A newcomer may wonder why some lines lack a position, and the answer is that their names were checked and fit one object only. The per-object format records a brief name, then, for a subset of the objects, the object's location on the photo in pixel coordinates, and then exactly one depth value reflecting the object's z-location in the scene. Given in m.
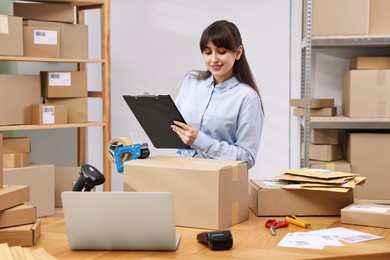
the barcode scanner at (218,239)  1.46
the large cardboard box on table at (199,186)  1.62
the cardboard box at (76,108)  3.44
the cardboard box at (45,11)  3.34
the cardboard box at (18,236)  1.52
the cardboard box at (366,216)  1.71
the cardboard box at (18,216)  1.55
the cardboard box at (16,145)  3.19
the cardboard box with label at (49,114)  3.28
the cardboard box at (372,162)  3.27
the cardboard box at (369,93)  3.23
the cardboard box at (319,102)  3.39
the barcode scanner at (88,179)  1.62
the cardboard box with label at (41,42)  3.25
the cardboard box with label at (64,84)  3.35
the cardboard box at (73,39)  3.38
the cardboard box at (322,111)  3.41
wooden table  1.42
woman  2.27
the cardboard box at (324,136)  3.43
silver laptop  1.39
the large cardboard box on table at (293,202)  1.85
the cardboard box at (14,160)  3.16
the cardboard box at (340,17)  3.23
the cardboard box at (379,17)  3.28
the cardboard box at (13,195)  1.56
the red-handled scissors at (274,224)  1.68
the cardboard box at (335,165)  3.26
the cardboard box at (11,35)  3.11
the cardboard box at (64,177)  3.44
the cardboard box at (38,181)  3.11
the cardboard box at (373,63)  3.27
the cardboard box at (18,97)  3.19
